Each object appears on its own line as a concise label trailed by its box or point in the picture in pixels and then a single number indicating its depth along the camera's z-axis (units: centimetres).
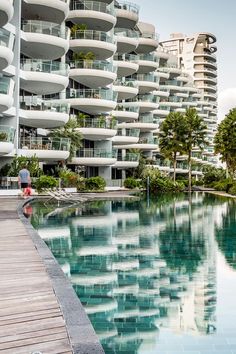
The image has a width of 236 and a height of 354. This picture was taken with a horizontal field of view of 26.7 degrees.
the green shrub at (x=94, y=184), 4684
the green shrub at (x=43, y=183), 3681
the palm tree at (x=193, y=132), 6656
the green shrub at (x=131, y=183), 5750
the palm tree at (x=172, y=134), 6675
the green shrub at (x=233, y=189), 5236
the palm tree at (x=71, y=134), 4409
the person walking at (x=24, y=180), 2842
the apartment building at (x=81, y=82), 3872
